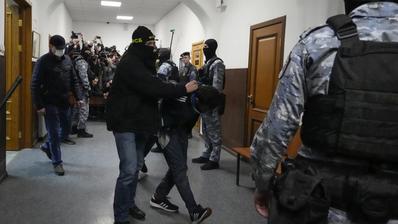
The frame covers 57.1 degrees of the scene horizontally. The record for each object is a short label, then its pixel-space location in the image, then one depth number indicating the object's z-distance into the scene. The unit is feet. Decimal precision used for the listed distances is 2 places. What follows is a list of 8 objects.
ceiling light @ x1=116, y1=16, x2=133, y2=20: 40.61
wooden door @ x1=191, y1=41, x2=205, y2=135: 25.27
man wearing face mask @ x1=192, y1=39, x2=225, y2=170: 14.80
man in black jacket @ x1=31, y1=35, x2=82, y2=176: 12.67
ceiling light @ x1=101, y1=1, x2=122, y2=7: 32.32
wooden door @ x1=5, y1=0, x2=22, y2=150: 15.95
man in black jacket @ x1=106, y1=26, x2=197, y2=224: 8.14
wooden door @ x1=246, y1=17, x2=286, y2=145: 14.58
